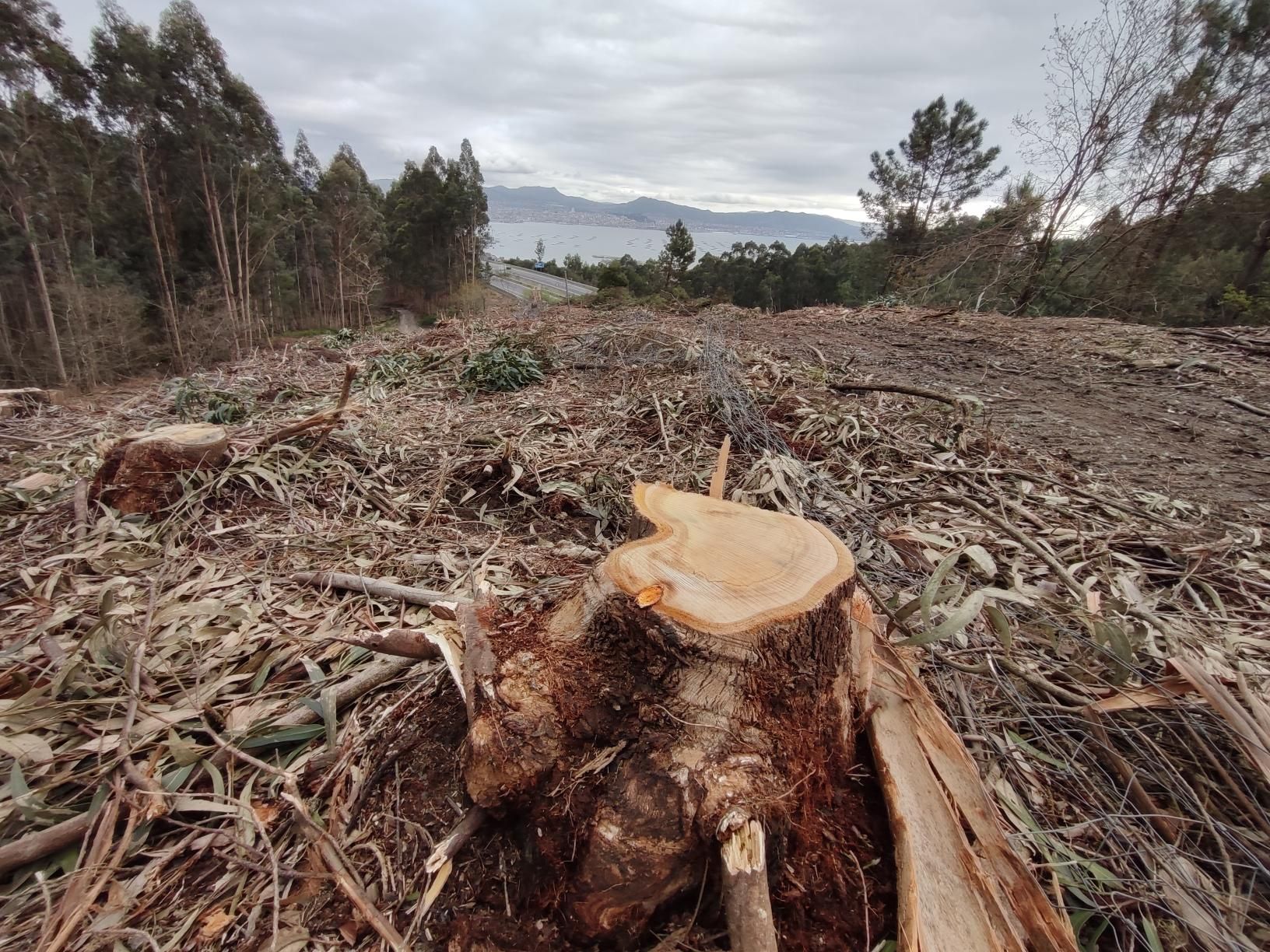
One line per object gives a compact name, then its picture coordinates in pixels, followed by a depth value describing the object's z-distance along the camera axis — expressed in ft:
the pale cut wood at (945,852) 2.68
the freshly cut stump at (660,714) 2.69
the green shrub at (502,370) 15.02
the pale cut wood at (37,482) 8.07
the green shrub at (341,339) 25.41
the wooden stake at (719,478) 5.80
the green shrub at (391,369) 16.21
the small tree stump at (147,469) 7.39
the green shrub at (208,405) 12.00
